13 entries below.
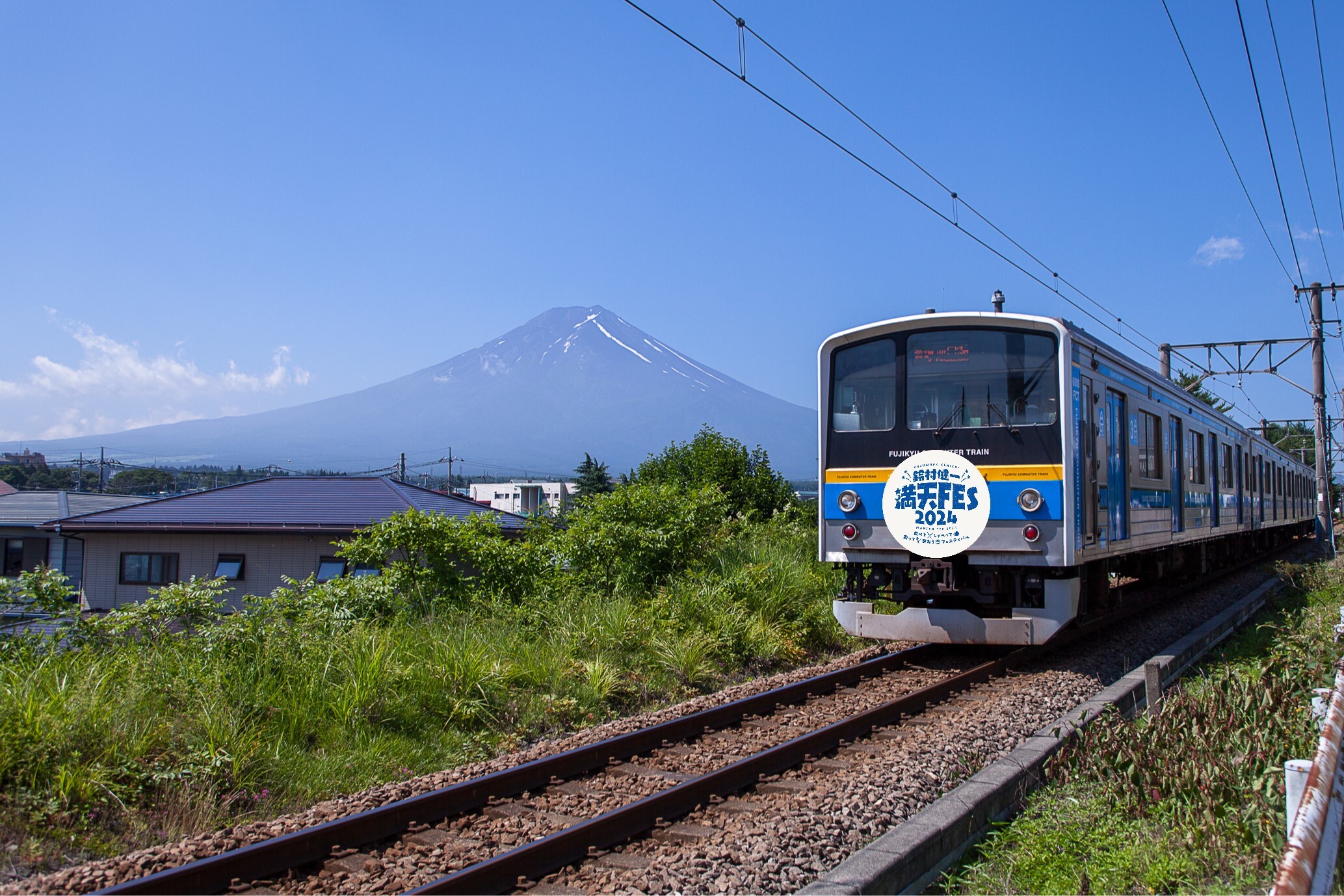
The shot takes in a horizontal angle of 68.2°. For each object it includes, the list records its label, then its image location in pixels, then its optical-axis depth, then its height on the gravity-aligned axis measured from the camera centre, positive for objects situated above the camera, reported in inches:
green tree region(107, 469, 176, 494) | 3587.6 +29.7
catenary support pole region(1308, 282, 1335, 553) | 971.3 +78.7
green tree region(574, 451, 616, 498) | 1819.3 +36.0
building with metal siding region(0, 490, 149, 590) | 1238.9 -67.8
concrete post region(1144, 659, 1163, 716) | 255.4 -47.2
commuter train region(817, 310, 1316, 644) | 337.7 +13.9
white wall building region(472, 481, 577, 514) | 2240.4 +0.1
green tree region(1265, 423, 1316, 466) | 2497.5 +186.0
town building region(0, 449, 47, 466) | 3656.5 +114.2
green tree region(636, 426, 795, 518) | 894.4 +23.3
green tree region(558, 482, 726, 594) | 453.4 -19.8
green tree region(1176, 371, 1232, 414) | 1773.0 +211.7
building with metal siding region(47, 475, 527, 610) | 1009.5 -47.1
